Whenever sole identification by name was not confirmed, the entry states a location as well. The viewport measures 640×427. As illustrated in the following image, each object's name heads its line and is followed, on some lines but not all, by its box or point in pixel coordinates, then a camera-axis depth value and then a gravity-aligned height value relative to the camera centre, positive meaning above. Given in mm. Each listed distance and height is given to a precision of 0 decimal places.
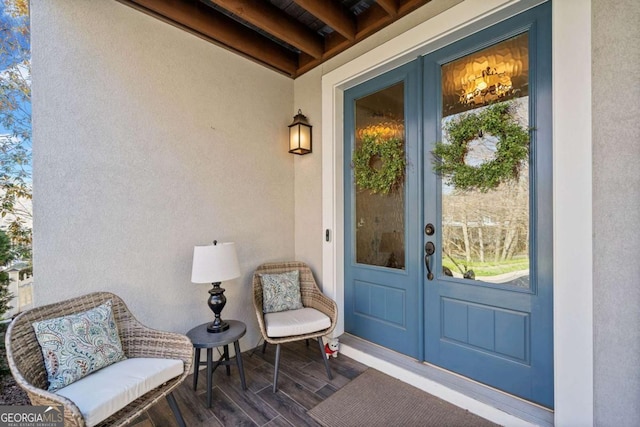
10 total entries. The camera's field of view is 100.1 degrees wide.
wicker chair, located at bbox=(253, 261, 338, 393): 2106 -854
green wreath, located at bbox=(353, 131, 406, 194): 2359 +421
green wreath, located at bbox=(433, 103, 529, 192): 1761 +396
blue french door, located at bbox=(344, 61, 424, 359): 2287 -201
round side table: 1878 -943
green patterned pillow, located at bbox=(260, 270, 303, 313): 2459 -783
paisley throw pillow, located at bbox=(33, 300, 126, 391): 1382 -727
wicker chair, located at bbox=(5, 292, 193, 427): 1204 -792
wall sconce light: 2871 +806
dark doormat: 1714 -1371
